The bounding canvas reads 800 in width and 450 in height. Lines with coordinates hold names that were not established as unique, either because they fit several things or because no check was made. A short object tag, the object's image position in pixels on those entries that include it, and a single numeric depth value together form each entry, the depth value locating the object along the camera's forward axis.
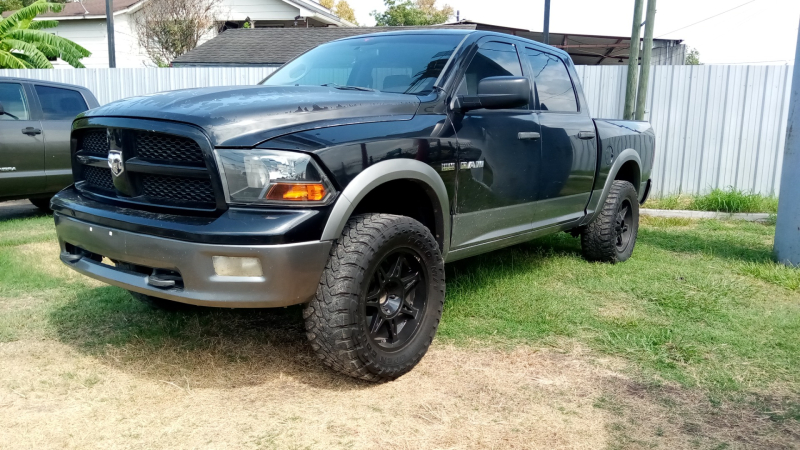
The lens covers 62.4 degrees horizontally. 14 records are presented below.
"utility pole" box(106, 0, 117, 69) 18.27
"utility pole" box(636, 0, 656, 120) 9.16
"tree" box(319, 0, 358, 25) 54.25
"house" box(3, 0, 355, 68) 25.38
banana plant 18.41
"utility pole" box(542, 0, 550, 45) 17.56
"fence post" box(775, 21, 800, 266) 5.54
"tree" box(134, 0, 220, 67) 24.06
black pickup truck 2.83
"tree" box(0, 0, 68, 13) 33.91
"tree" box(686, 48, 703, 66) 44.24
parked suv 7.38
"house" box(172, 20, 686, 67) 17.75
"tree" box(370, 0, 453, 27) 48.59
